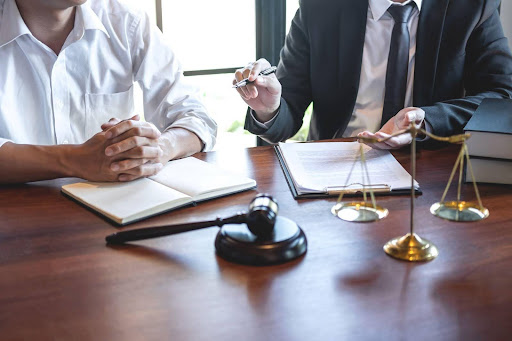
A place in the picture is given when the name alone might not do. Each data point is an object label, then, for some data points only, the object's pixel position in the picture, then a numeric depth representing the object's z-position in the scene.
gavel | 1.01
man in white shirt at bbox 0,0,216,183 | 1.72
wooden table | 0.81
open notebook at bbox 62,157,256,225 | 1.21
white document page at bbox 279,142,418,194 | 1.35
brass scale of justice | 1.01
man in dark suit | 1.96
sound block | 0.99
